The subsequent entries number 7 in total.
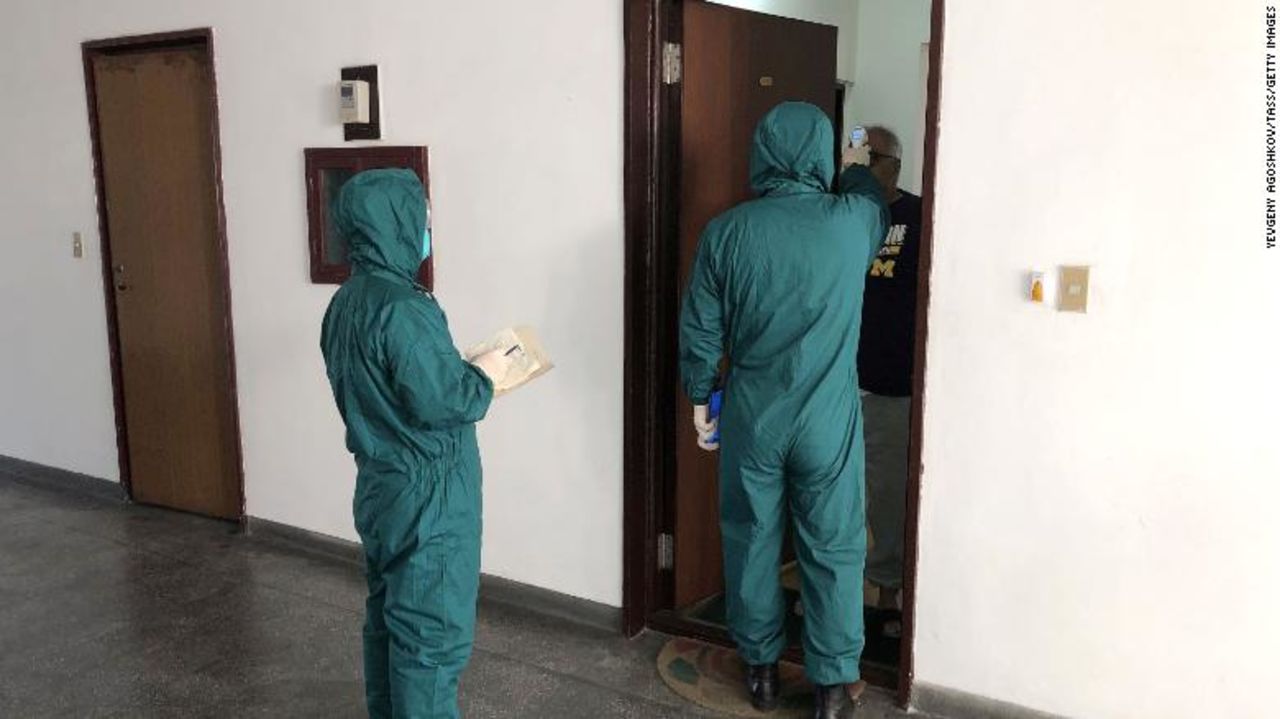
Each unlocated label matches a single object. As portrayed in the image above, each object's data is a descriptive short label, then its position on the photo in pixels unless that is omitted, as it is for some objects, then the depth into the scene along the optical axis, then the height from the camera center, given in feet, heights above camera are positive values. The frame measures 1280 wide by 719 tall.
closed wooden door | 12.42 -0.76
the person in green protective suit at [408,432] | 6.28 -1.39
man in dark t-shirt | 9.09 -1.43
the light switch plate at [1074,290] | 7.06 -0.52
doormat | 8.35 -4.01
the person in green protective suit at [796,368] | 7.47 -1.15
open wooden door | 9.29 +0.91
